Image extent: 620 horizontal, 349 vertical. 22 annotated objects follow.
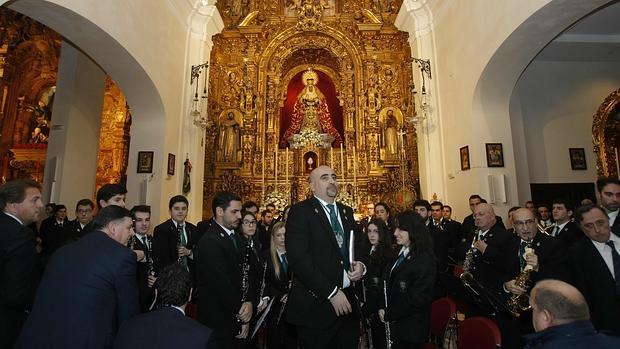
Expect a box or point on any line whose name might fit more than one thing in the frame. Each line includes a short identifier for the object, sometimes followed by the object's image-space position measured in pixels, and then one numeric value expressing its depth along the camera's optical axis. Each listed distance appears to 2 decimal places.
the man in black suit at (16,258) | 2.38
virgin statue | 12.20
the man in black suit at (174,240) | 4.31
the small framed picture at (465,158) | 7.88
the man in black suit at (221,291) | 2.66
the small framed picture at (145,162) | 8.10
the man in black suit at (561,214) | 4.80
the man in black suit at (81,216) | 5.08
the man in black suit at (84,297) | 1.97
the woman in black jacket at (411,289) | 2.83
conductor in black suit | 2.51
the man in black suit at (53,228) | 5.85
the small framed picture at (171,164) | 8.52
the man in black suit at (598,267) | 2.72
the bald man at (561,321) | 1.51
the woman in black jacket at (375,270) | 3.28
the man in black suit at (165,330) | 1.72
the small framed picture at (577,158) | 9.59
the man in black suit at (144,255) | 3.33
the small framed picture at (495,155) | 7.46
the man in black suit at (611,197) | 3.62
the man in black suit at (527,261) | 3.12
